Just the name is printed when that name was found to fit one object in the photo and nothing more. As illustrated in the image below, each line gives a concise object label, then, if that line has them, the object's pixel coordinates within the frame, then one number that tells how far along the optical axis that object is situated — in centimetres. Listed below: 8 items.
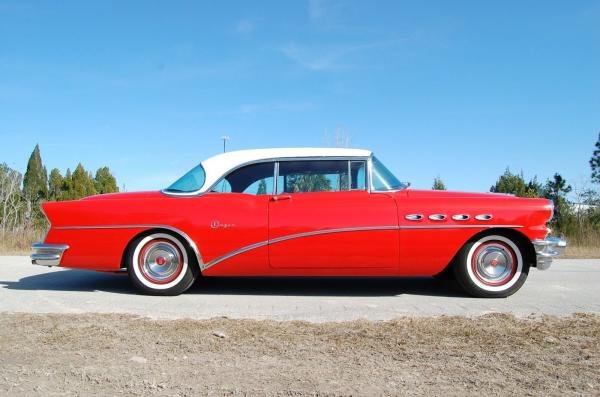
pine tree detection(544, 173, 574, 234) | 1795
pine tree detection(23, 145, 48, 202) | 3844
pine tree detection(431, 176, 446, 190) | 2582
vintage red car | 541
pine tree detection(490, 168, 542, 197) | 2853
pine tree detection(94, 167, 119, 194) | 3953
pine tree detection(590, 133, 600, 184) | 4888
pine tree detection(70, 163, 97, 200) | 3653
